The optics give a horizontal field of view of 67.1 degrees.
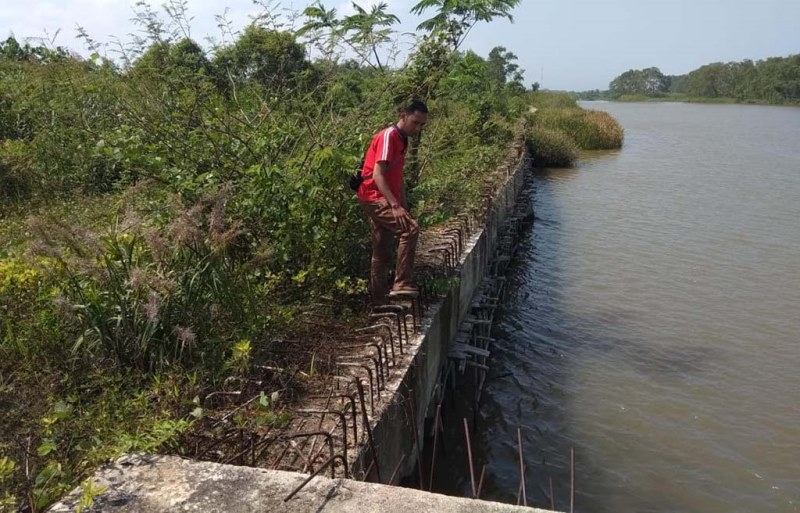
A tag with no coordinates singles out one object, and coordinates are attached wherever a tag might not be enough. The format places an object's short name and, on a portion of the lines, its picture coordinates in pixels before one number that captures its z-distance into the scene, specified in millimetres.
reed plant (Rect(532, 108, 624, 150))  28406
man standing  4551
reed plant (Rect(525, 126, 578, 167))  23406
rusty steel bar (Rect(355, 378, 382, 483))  2977
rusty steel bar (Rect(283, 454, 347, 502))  2340
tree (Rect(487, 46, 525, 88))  31309
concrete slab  2297
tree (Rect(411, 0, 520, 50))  6398
